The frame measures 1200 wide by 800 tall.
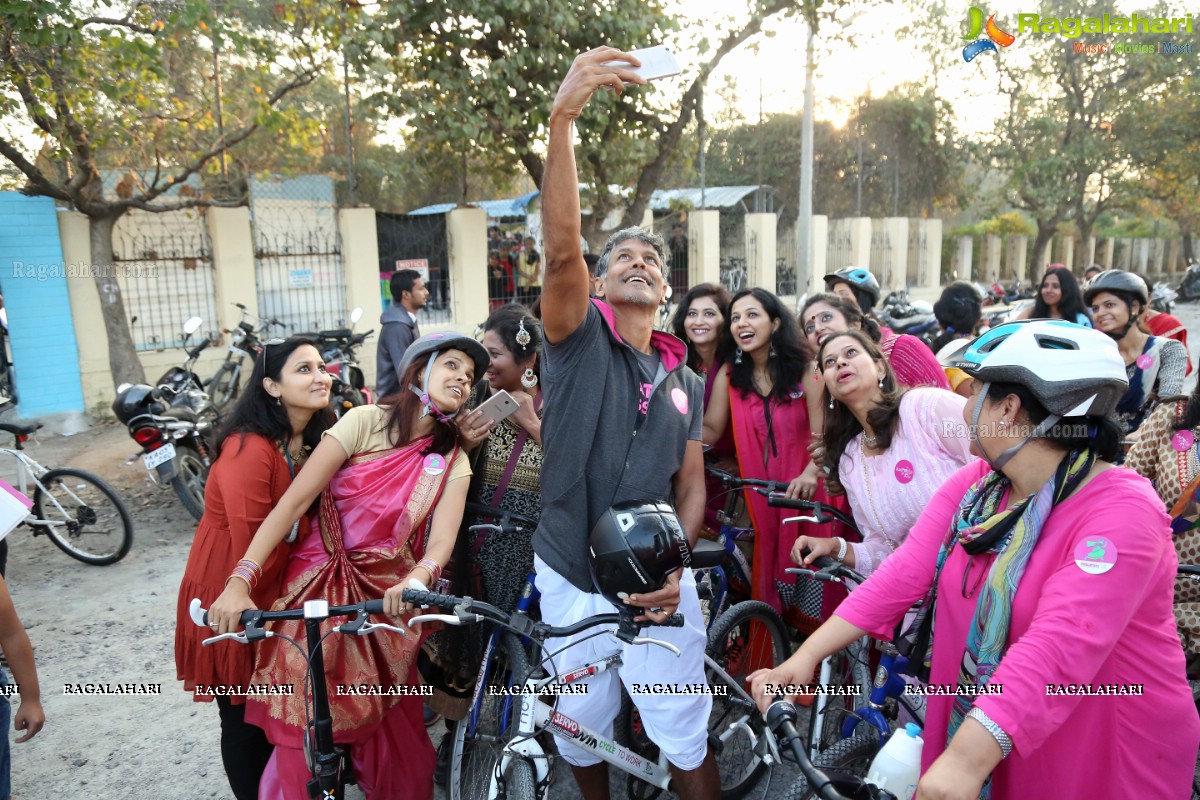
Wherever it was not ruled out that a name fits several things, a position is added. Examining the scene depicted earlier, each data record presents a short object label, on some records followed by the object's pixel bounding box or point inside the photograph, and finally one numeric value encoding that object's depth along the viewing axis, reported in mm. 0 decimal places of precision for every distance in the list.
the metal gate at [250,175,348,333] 9852
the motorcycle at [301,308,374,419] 8070
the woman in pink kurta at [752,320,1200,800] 1517
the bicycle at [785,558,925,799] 2377
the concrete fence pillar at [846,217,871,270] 18078
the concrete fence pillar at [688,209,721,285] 13625
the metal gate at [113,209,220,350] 8867
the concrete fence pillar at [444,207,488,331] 11125
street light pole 12336
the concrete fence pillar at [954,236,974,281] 24172
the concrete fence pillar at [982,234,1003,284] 24859
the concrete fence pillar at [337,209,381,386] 10242
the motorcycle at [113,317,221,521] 5457
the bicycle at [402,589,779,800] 2104
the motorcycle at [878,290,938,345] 7879
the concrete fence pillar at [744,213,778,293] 15508
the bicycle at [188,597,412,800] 2111
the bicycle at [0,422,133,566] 5277
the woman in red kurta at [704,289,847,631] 3557
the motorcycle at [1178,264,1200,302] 22547
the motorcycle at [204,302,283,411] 8416
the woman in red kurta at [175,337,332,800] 2502
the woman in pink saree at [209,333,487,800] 2443
